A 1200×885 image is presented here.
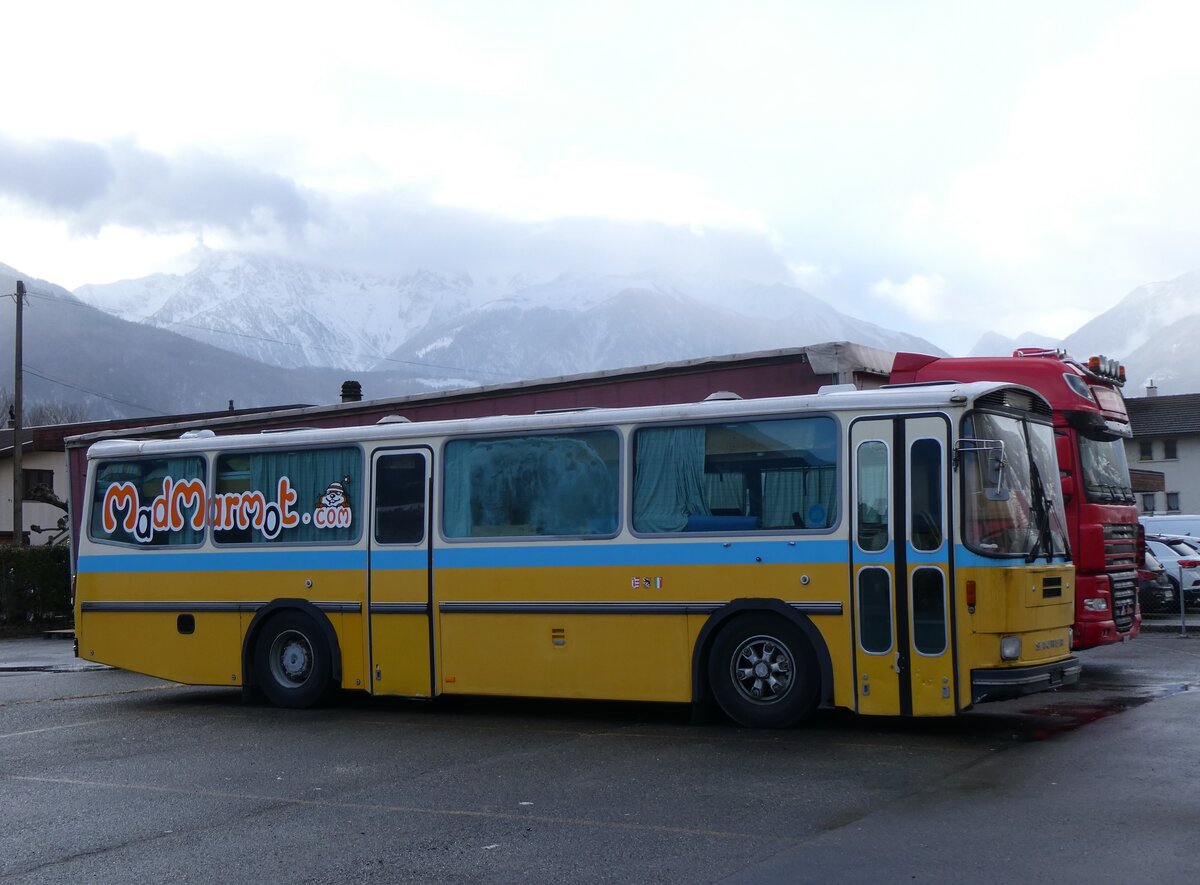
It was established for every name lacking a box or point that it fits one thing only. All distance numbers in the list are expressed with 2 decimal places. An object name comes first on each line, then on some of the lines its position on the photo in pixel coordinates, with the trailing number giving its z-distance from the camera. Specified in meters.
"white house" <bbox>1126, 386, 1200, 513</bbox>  66.88
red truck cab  13.61
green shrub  29.56
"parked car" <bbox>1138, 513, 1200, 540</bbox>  34.28
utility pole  36.34
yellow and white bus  10.40
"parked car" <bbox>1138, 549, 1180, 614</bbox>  24.66
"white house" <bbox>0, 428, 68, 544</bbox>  54.62
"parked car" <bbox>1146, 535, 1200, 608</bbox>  26.61
